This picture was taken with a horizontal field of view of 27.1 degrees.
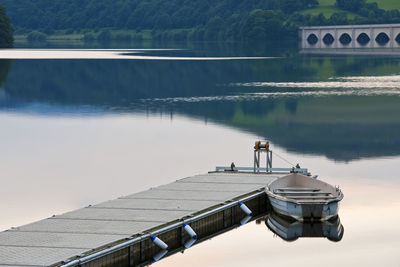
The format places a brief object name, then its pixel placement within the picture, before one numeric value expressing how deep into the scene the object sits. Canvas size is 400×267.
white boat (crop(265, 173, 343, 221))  41.31
